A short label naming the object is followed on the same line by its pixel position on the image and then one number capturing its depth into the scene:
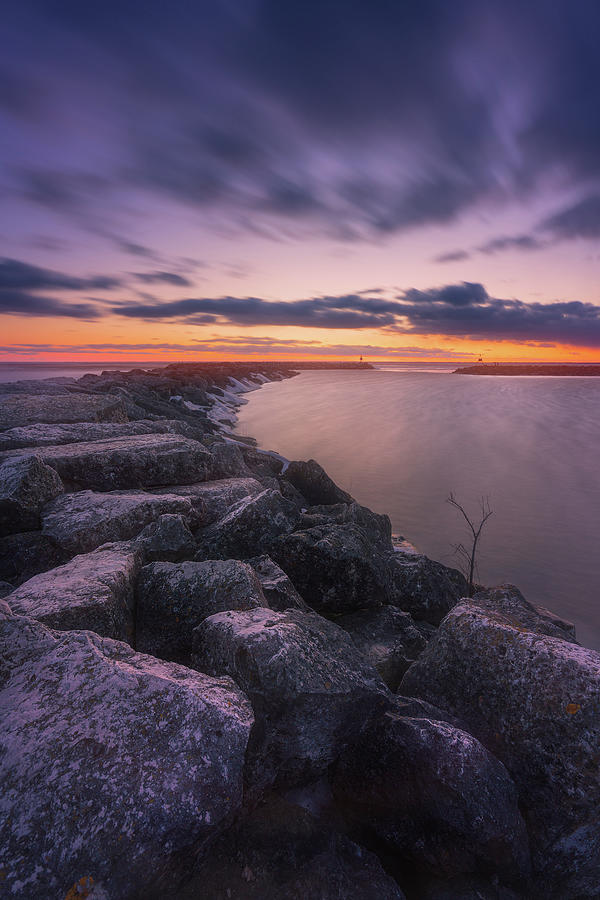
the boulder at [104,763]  2.32
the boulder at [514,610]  4.99
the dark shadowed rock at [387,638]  5.07
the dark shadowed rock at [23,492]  6.37
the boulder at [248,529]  6.33
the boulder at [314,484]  12.78
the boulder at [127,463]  8.03
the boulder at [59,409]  11.23
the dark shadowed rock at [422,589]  7.14
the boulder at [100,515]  6.11
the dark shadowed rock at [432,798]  3.09
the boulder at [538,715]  3.24
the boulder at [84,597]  3.88
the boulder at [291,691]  3.20
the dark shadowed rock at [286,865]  2.69
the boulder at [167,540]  5.70
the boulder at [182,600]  4.40
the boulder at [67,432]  9.31
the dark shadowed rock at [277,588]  5.04
